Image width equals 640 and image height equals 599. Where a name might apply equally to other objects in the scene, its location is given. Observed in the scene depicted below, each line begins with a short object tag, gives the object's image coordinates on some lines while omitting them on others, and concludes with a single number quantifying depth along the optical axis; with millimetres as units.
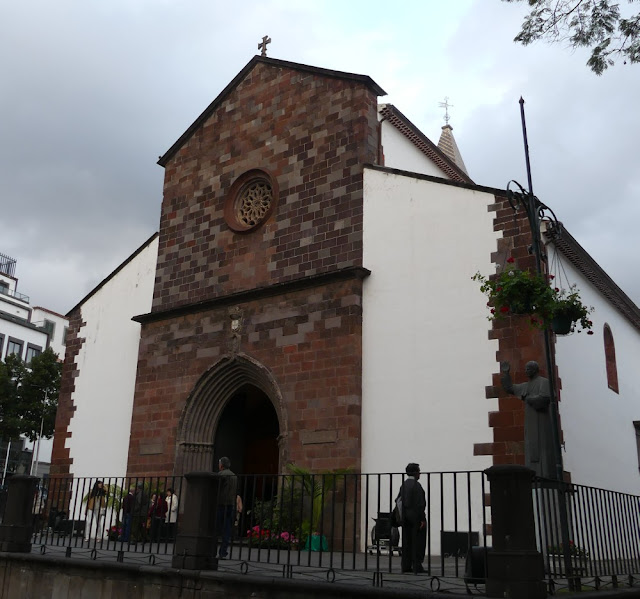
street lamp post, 8016
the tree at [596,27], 9266
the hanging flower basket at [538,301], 9852
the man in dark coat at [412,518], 8633
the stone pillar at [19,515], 10969
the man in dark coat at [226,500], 9992
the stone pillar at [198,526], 8586
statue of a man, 9602
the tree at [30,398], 29750
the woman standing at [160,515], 9703
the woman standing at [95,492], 10219
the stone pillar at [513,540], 6547
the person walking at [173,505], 14945
